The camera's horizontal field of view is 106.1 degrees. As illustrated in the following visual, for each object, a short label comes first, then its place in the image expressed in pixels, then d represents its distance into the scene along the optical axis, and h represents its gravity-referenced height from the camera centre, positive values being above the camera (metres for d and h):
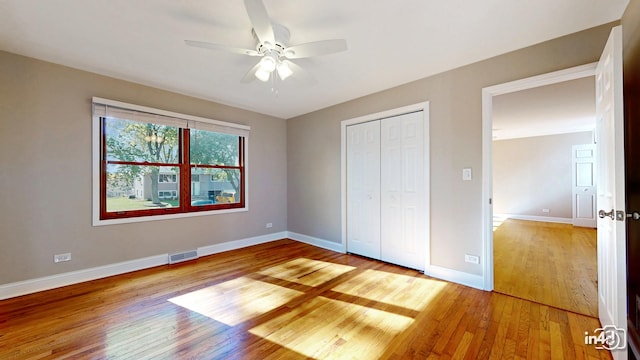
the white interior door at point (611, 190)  1.43 -0.07
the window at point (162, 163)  3.09 +0.27
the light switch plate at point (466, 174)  2.76 +0.07
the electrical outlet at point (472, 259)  2.68 -0.89
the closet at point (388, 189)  3.18 -0.13
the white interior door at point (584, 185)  6.00 -0.15
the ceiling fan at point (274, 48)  1.75 +1.12
